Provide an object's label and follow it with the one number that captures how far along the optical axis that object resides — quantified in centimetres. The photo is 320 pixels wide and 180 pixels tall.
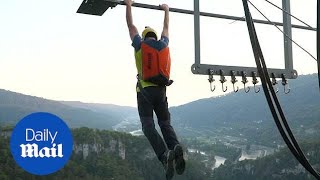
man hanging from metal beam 493
